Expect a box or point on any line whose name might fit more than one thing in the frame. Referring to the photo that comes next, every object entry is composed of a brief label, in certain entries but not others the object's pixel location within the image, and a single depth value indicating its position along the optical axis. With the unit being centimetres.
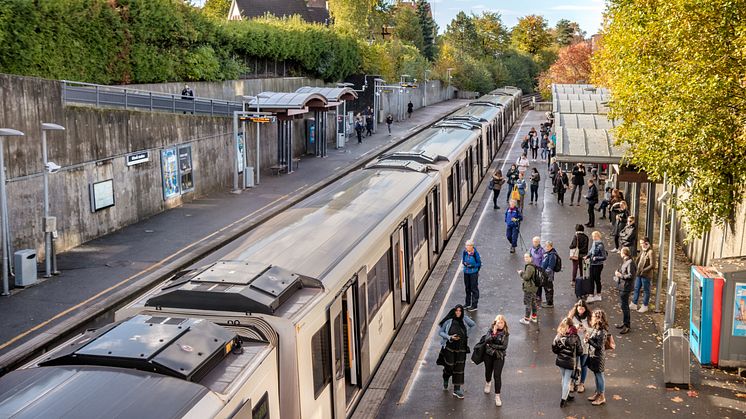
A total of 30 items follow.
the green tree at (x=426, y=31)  10256
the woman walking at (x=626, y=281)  1510
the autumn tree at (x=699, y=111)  1386
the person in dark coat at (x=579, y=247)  1798
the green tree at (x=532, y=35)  12262
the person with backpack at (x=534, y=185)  2783
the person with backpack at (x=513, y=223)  2097
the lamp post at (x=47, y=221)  1825
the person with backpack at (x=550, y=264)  1625
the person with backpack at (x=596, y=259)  1645
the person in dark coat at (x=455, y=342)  1188
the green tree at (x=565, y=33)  13150
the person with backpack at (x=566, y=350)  1164
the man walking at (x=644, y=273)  1578
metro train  623
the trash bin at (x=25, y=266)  1745
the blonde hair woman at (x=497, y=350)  1179
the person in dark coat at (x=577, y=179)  2889
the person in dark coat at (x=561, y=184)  2838
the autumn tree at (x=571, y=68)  7431
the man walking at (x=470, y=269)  1584
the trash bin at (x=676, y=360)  1242
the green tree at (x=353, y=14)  6844
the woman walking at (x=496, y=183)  2672
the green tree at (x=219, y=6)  7262
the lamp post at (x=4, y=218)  1685
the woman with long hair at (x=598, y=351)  1184
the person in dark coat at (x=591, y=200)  2431
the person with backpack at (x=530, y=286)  1502
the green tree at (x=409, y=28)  9675
